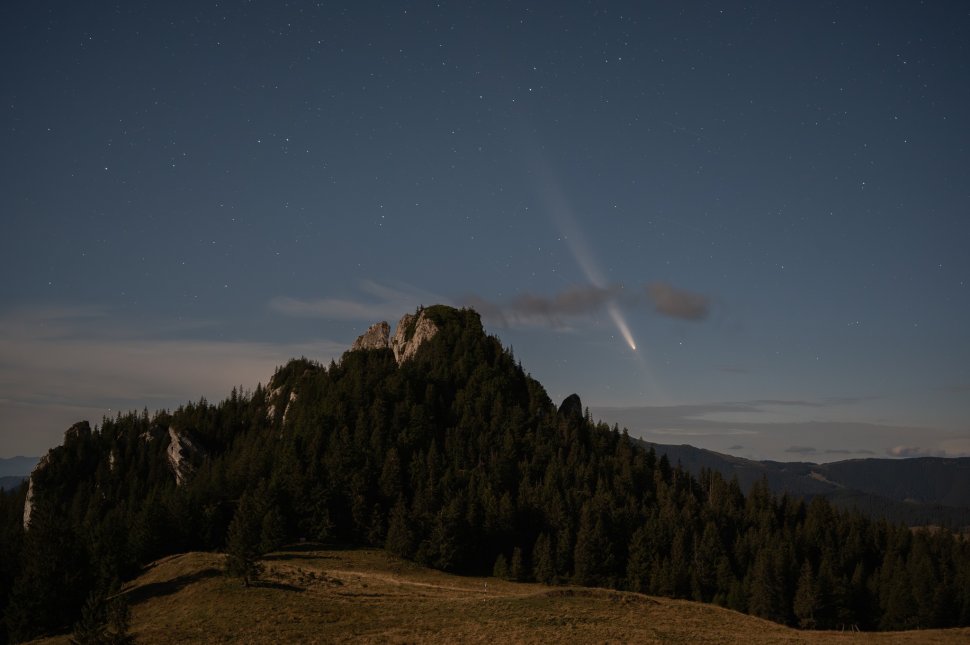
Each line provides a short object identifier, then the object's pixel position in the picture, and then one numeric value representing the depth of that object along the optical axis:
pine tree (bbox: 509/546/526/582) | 101.69
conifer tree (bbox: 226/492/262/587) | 68.12
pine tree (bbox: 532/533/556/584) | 103.75
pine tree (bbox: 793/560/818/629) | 100.00
